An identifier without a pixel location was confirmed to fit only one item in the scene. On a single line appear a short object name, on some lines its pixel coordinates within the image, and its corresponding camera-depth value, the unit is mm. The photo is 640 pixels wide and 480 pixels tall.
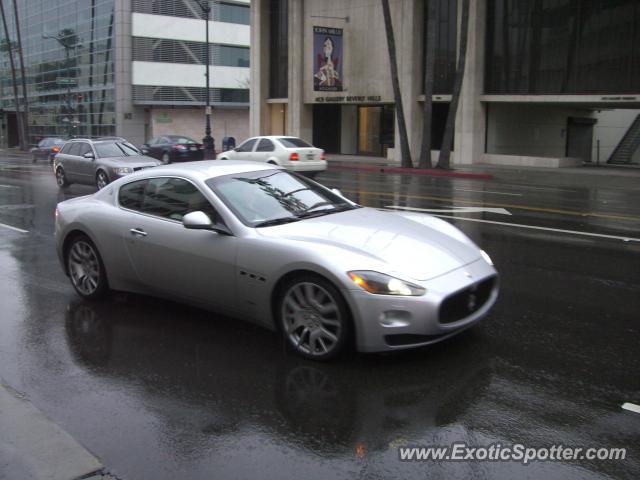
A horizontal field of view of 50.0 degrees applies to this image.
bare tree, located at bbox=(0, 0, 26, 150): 60206
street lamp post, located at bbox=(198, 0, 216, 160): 42284
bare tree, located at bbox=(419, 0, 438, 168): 28344
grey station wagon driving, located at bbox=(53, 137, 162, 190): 18406
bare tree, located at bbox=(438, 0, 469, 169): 27141
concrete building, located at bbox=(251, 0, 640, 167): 30172
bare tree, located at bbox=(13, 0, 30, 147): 54406
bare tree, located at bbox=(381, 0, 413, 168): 28714
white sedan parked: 22797
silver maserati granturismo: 5047
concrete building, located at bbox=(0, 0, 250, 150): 56094
